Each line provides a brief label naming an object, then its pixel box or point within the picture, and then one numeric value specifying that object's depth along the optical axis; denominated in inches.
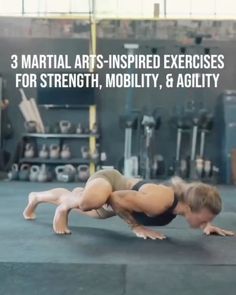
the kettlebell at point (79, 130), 286.8
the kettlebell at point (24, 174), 279.7
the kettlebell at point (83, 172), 279.6
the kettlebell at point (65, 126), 286.5
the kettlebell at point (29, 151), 286.4
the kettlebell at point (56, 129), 286.4
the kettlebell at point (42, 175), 276.7
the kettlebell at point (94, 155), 283.8
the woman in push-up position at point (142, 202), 129.7
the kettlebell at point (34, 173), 277.7
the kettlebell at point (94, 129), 284.8
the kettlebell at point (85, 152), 287.1
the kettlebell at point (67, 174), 279.1
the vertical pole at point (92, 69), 288.7
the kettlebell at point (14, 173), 281.9
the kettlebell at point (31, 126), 286.7
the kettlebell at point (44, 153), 284.8
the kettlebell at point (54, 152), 284.8
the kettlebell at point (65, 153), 285.9
